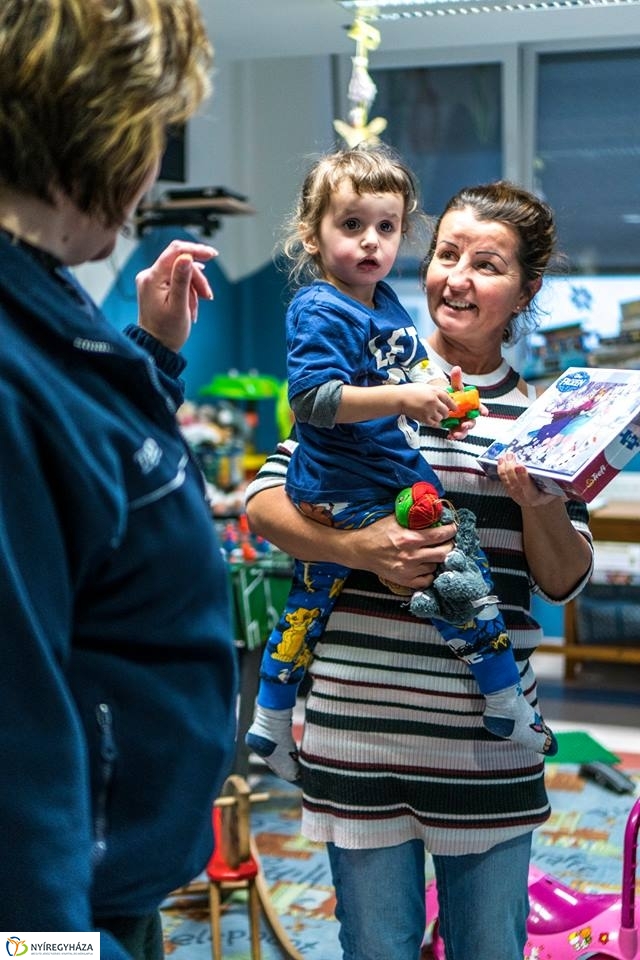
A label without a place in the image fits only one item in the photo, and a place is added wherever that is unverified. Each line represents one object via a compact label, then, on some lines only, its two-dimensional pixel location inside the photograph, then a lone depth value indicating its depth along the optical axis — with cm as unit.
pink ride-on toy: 203
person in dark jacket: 81
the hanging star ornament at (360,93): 282
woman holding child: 159
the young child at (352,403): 161
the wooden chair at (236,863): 273
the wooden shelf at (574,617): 493
